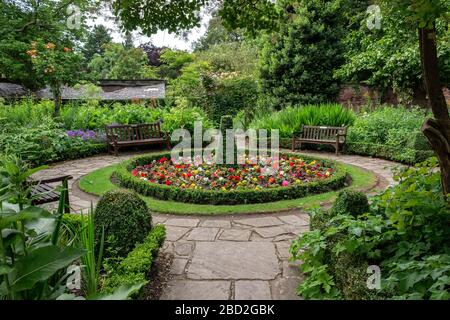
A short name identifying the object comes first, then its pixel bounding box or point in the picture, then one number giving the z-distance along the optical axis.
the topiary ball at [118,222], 2.93
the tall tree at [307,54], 14.73
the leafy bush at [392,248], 2.03
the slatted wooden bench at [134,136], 9.41
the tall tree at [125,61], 26.89
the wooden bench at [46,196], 3.95
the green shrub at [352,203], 3.09
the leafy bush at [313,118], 10.37
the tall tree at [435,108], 2.36
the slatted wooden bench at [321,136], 9.22
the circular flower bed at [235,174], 5.89
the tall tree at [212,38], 30.71
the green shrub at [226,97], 16.80
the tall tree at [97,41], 38.38
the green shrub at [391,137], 7.77
